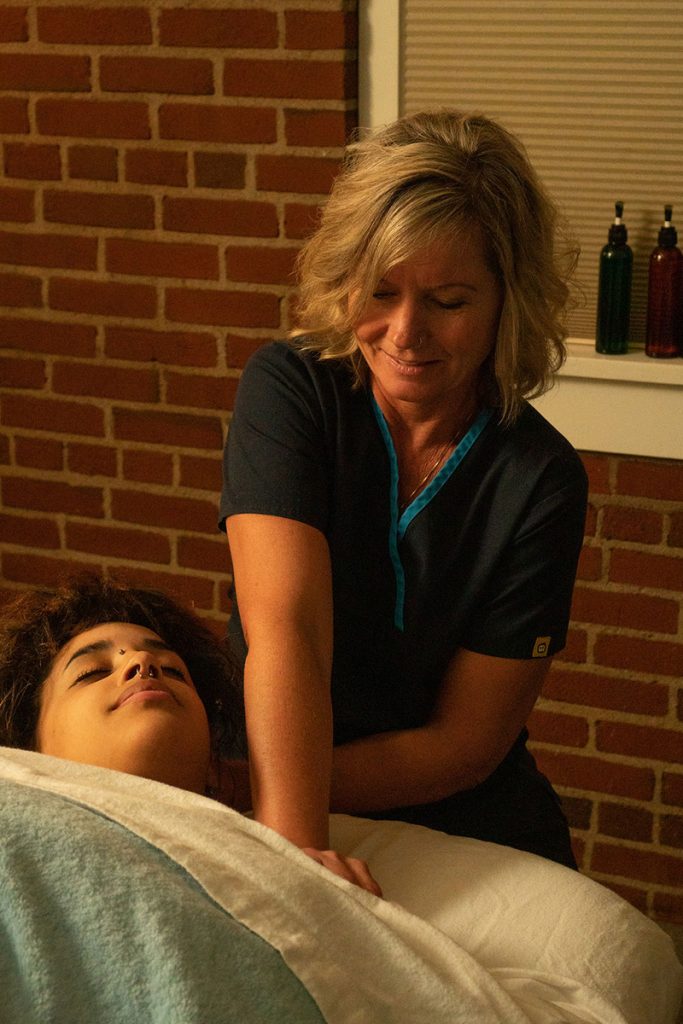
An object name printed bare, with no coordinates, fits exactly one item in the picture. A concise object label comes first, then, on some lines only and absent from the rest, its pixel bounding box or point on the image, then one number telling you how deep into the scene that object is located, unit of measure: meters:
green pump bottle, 3.64
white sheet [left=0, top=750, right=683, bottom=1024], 2.30
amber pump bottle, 3.61
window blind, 3.60
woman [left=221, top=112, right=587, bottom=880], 2.87
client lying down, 2.21
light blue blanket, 2.19
